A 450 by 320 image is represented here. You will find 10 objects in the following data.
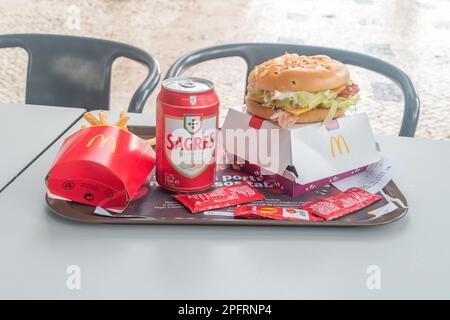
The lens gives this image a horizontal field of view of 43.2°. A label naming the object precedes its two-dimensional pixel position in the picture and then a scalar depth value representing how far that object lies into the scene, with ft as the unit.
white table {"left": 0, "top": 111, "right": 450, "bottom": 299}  2.52
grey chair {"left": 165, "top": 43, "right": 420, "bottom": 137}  4.93
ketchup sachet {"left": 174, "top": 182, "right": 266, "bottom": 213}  3.07
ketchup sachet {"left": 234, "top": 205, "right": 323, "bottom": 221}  3.01
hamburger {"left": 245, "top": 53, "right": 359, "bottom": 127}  3.34
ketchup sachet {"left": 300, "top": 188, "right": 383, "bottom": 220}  3.07
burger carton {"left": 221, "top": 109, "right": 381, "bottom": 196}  3.27
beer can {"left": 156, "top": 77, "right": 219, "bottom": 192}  2.98
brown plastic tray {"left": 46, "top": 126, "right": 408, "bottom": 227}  2.95
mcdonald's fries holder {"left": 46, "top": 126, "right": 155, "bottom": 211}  2.98
